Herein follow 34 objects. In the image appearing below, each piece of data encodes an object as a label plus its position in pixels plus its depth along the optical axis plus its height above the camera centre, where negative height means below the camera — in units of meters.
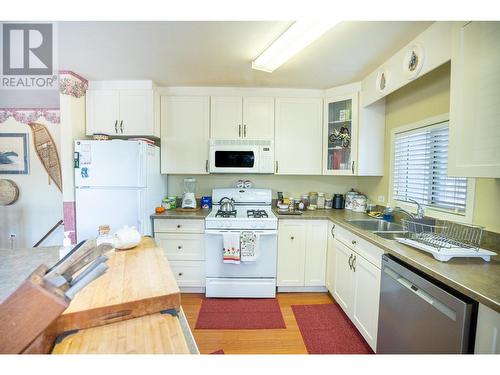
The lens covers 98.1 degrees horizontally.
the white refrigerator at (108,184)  2.11 -0.10
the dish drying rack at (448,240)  1.13 -0.36
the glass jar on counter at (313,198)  2.91 -0.26
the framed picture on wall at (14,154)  2.73 +0.24
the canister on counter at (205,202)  2.80 -0.33
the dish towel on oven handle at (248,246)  2.24 -0.71
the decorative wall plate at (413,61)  1.55 +0.90
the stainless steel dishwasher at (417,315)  0.91 -0.67
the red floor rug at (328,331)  1.68 -1.31
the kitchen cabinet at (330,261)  2.28 -0.88
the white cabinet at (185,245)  2.37 -0.75
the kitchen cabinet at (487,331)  0.81 -0.57
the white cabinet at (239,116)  2.61 +0.74
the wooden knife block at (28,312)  0.51 -0.33
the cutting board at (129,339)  0.62 -0.49
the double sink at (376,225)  2.03 -0.43
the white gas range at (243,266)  2.29 -0.95
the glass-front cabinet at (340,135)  2.48 +0.53
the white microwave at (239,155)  2.56 +0.27
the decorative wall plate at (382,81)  1.96 +0.92
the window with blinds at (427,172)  1.67 +0.09
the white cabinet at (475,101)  1.01 +0.40
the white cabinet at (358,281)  1.54 -0.83
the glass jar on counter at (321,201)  2.85 -0.29
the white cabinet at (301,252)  2.40 -0.81
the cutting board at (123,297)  0.71 -0.44
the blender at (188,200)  2.67 -0.29
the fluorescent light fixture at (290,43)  1.43 +1.01
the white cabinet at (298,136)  2.66 +0.53
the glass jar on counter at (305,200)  2.86 -0.28
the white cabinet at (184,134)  2.60 +0.51
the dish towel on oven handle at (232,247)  2.23 -0.72
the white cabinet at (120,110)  2.42 +0.72
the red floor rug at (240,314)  1.95 -1.32
